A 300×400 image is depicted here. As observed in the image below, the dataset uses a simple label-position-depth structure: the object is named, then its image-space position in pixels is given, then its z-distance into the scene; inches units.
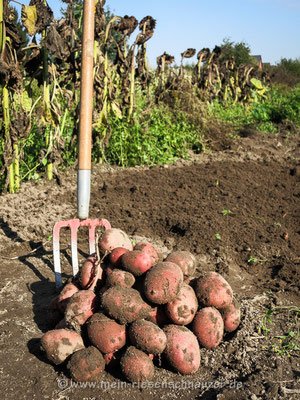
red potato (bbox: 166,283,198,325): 76.9
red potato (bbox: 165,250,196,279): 88.5
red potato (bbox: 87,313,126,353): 72.7
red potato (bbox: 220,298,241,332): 85.1
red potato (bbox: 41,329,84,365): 73.4
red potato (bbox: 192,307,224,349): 79.0
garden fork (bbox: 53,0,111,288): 100.1
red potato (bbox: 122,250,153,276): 81.0
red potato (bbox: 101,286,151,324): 73.5
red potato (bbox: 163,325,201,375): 73.4
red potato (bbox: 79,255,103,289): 83.9
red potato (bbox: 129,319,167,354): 71.4
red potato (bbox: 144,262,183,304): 74.8
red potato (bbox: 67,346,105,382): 70.6
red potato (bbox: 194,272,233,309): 81.7
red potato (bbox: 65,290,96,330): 76.6
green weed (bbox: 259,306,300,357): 84.0
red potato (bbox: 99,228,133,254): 92.4
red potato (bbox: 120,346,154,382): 70.8
